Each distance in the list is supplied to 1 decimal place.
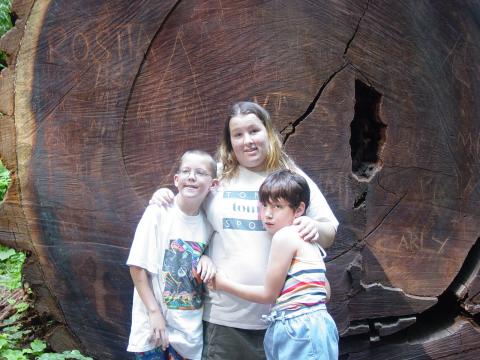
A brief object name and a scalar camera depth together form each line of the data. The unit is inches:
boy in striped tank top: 69.1
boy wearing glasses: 74.1
